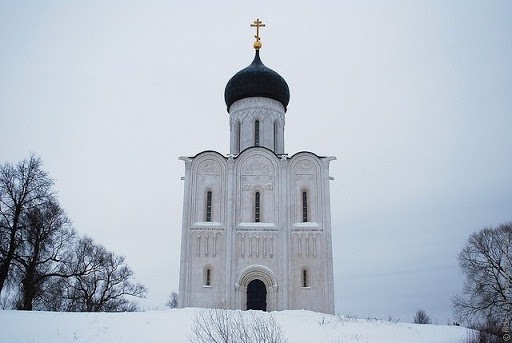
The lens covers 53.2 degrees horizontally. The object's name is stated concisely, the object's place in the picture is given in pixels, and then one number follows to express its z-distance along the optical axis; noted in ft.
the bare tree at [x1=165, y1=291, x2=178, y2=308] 169.21
